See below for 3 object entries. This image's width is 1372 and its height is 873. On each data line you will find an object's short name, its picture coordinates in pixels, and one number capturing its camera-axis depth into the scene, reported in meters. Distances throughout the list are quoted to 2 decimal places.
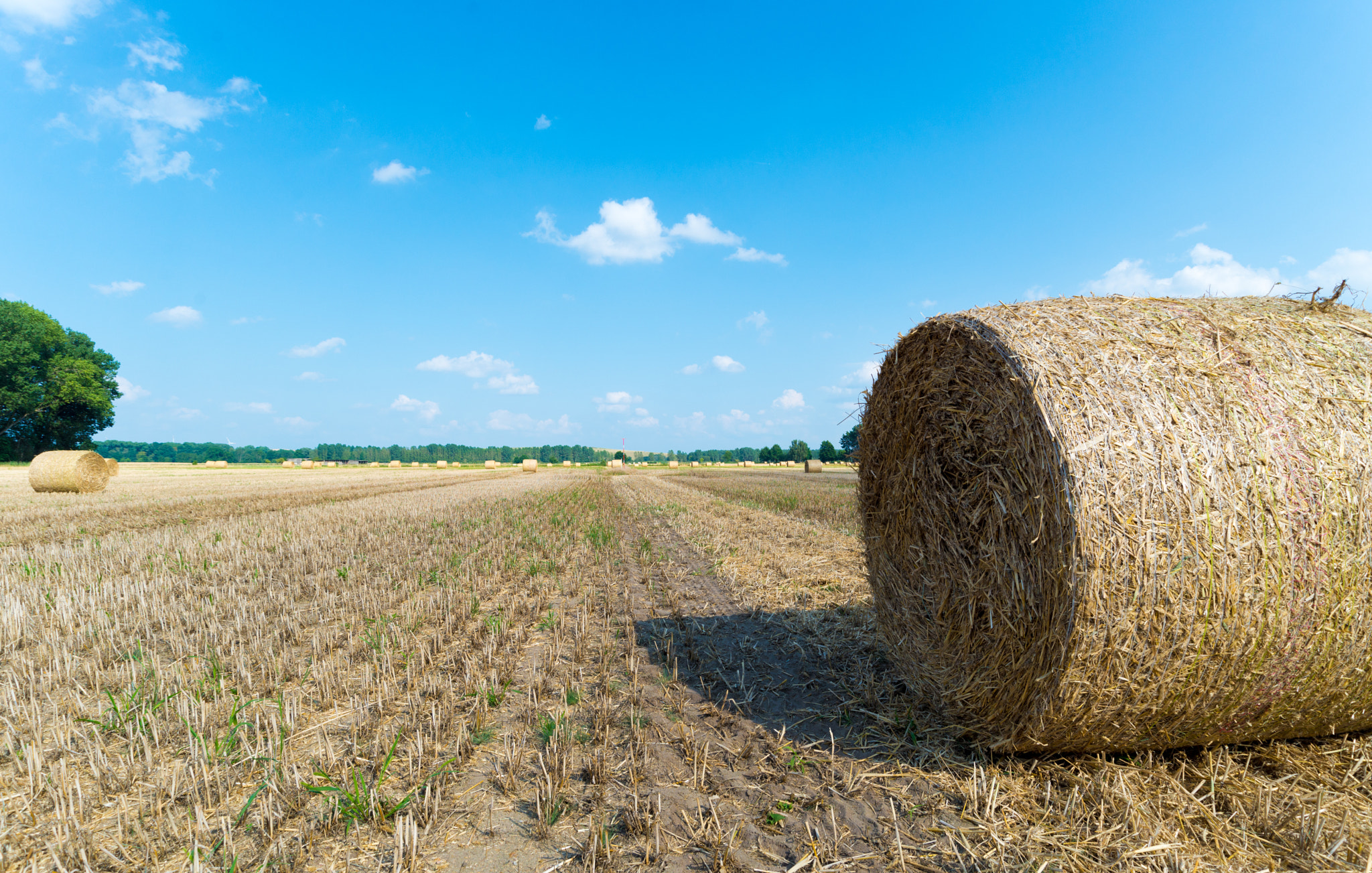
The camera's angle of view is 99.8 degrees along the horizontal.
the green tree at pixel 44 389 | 51.84
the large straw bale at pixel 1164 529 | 2.94
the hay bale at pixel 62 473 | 21.91
